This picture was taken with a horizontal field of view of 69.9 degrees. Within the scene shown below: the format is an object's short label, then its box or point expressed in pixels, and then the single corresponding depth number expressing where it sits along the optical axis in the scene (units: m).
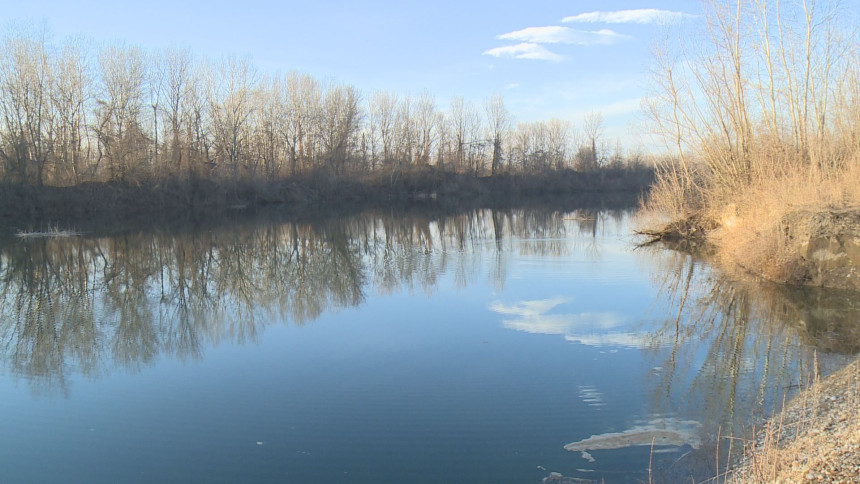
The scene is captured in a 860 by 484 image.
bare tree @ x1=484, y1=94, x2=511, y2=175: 62.98
